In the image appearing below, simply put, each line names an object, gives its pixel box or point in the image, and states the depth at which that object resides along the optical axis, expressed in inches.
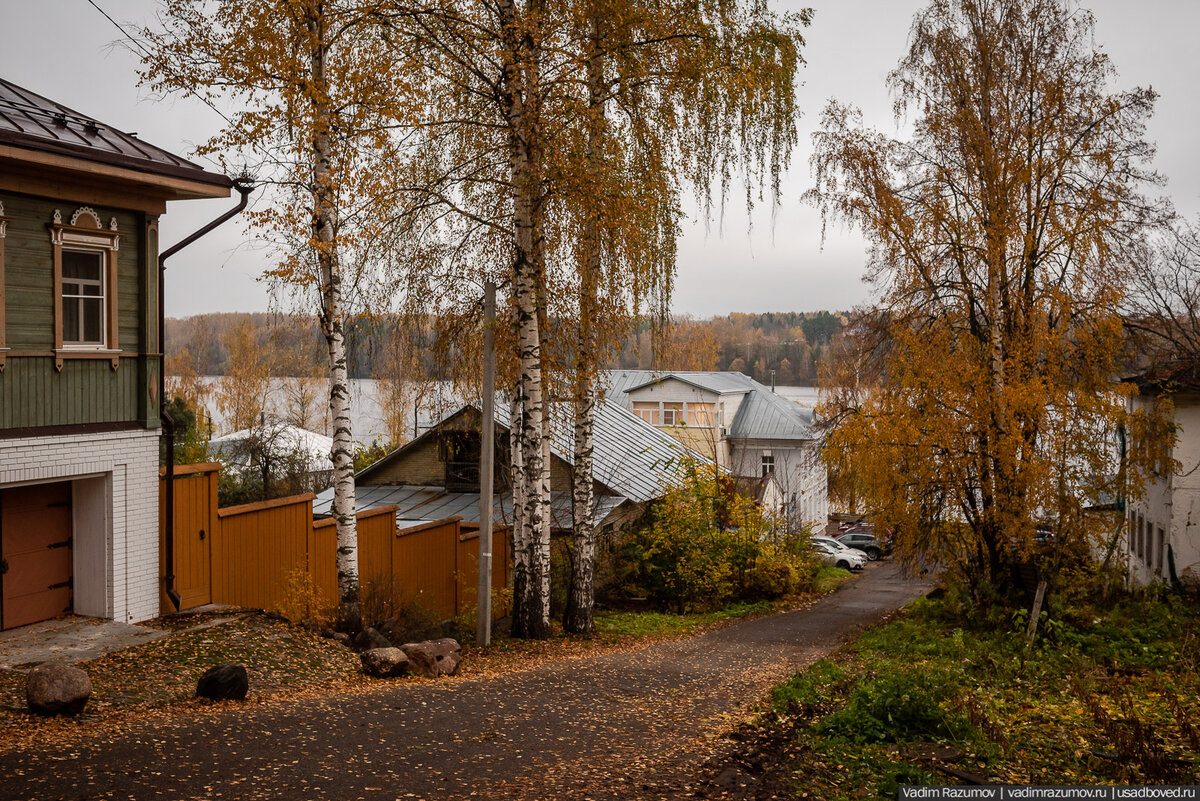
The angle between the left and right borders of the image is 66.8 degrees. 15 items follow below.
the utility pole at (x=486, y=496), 568.1
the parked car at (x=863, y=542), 1761.8
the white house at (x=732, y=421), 1905.8
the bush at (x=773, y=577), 990.4
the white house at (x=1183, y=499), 667.4
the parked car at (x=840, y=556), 1525.6
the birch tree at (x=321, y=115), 462.0
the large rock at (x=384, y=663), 453.4
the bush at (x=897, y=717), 311.4
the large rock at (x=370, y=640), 498.3
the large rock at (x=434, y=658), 470.9
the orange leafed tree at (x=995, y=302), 650.8
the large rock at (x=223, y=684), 360.8
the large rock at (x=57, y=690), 317.7
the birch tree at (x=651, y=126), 533.6
